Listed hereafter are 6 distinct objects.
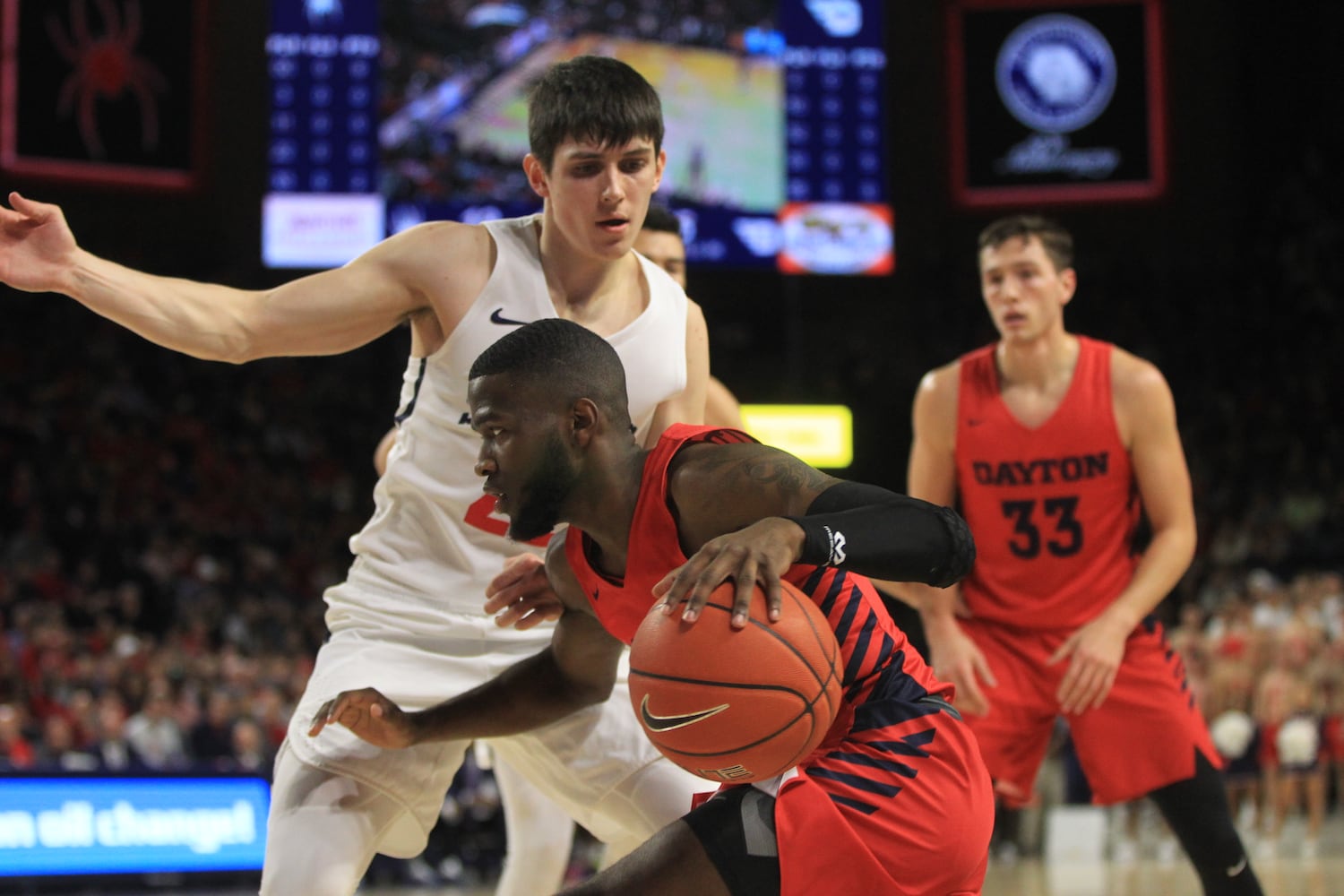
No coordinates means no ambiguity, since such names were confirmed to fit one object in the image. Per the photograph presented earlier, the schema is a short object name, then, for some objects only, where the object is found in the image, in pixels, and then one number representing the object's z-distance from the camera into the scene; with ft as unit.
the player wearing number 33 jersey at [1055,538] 13.75
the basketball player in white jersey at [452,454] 10.03
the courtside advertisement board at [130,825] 26.63
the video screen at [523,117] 44.50
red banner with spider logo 46.65
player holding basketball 7.88
